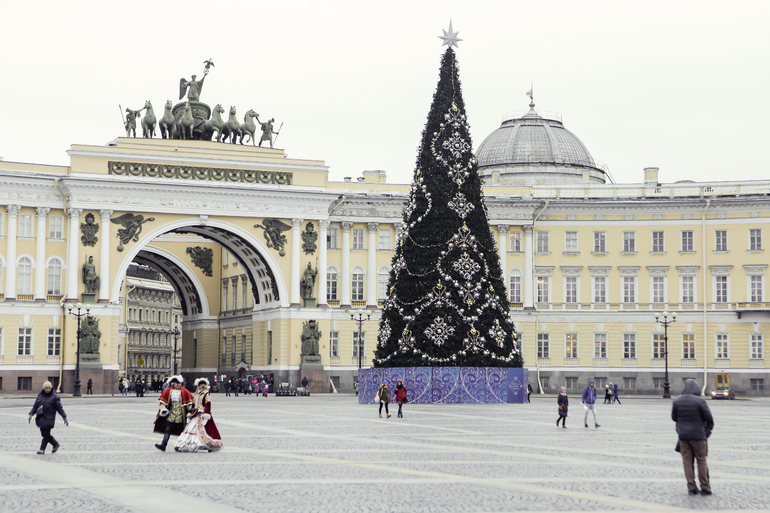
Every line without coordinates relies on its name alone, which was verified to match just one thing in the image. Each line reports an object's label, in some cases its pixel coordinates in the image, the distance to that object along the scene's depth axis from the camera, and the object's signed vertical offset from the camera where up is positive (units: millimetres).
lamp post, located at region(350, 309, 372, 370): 72000 +2245
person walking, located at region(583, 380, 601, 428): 34281 -1487
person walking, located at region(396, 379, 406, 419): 38750 -1539
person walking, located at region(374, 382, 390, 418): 38406 -1557
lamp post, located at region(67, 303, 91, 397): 63062 +1976
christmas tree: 48906 +3353
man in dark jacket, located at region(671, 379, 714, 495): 17359 -1238
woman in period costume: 24375 -1712
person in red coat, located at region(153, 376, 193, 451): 24828 -1280
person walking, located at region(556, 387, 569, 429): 33938 -1647
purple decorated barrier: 48594 -1411
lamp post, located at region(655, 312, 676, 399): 68419 +1574
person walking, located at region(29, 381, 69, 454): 23219 -1288
